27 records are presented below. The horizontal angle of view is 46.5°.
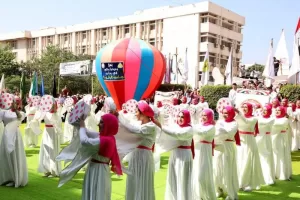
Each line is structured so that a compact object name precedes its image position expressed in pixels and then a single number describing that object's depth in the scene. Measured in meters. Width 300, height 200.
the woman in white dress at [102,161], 4.10
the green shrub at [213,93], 22.39
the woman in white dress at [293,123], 11.20
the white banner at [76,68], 22.36
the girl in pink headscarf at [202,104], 13.38
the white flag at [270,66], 14.99
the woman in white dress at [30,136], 11.77
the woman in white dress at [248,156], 7.25
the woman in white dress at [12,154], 6.60
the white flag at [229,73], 20.22
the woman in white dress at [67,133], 12.39
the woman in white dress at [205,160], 5.89
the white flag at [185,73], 26.25
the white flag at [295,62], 12.15
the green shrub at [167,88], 29.70
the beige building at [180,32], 41.16
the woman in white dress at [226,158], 6.40
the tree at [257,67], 68.62
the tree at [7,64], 38.03
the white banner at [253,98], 9.95
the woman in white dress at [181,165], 5.43
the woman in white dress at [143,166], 5.09
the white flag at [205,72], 24.31
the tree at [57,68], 36.97
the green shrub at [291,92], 16.42
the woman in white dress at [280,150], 8.39
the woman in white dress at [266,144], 7.97
